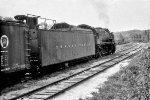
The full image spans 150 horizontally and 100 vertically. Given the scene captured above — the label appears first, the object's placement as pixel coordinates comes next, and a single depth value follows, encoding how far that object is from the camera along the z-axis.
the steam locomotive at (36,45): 11.72
